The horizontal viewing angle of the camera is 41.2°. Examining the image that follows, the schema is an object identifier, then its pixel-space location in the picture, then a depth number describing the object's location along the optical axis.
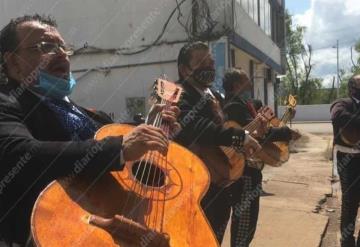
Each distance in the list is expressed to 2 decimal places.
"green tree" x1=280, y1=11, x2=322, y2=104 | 52.25
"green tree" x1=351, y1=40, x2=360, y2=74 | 58.90
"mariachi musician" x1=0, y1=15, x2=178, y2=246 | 1.69
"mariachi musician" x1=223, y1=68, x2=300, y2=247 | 3.85
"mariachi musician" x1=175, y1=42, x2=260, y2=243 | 3.12
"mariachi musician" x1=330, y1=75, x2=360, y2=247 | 4.55
